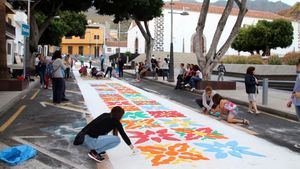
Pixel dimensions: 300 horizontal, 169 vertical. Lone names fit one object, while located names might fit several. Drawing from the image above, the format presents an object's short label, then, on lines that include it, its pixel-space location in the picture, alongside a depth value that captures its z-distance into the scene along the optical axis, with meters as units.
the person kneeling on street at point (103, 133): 4.40
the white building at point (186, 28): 55.08
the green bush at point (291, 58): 21.84
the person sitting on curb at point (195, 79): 14.01
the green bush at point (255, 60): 25.21
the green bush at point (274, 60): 22.88
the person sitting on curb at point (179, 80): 14.61
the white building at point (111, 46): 75.16
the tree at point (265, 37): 42.45
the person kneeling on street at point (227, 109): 7.17
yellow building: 74.88
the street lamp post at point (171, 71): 18.32
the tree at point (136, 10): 22.93
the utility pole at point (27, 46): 17.59
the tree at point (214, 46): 14.62
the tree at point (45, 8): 19.14
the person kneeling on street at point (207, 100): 7.93
